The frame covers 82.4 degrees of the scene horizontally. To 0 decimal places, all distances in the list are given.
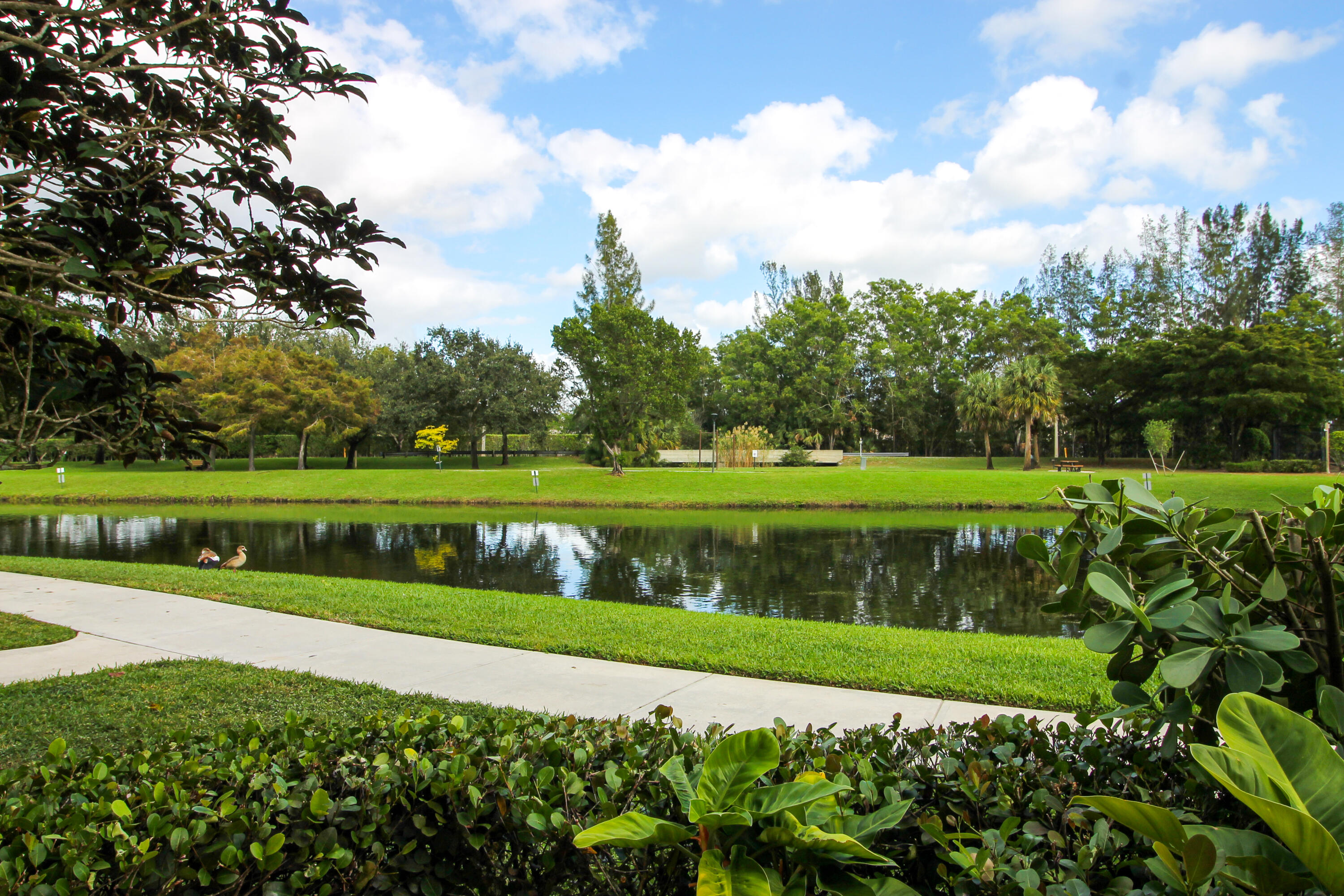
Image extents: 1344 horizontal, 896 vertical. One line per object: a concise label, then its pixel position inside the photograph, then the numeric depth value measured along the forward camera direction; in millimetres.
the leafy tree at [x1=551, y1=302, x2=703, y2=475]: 31453
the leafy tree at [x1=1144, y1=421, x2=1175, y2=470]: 37844
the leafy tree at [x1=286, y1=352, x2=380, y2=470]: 41281
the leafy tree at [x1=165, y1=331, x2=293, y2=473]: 40344
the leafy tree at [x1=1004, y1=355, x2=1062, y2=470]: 39406
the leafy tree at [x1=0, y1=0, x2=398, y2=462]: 3236
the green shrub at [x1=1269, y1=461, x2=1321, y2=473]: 34594
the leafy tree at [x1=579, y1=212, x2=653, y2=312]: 45344
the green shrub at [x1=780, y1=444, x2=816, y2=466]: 41469
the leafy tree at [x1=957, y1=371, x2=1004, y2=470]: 42438
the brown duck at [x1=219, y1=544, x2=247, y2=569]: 12273
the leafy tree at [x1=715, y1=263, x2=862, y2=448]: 50938
